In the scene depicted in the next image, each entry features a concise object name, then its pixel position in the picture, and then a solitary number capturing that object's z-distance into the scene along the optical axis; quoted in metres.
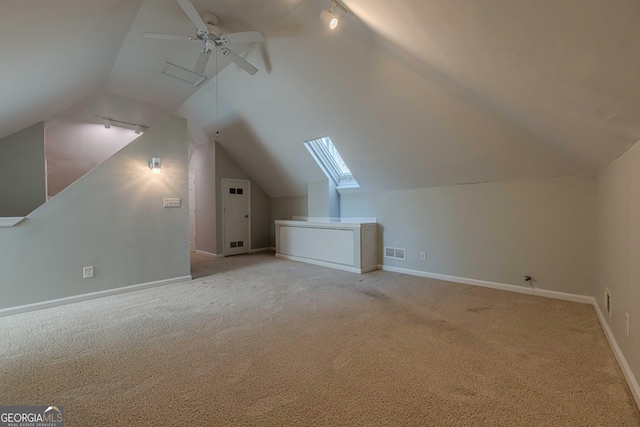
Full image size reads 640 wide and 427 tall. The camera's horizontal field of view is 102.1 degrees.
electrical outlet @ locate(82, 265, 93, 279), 3.14
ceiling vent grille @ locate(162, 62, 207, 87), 3.97
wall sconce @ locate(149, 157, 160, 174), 3.60
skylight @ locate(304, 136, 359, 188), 5.01
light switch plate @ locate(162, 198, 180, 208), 3.79
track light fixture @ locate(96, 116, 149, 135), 5.14
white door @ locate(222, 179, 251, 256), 6.38
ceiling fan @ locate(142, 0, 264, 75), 2.59
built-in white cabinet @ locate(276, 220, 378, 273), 4.42
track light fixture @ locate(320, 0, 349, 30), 2.34
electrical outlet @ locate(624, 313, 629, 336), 1.68
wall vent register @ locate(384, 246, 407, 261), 4.41
